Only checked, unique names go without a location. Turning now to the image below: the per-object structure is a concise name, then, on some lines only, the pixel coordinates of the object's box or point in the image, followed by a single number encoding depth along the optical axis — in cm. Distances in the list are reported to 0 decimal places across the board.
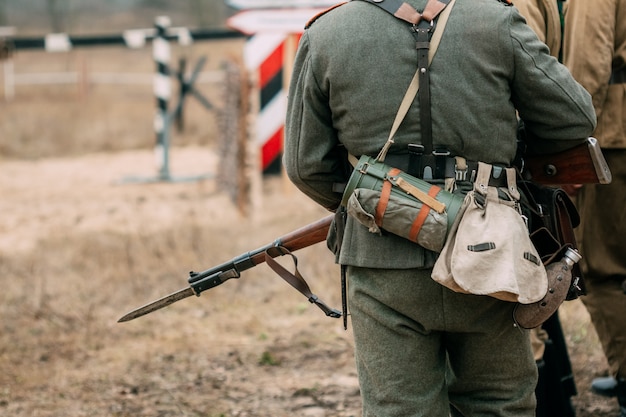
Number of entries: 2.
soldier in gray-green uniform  568
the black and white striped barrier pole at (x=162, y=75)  2094
